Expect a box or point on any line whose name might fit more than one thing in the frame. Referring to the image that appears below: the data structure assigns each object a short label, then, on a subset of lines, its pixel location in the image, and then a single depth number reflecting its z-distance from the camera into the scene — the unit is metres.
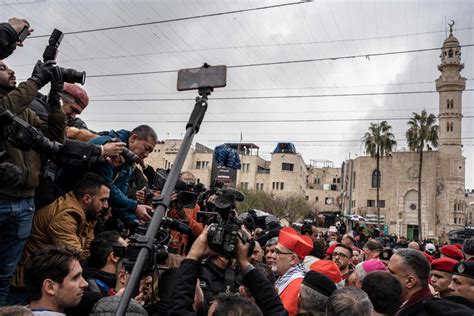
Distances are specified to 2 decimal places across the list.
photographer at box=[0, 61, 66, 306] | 3.15
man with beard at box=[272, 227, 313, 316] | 4.11
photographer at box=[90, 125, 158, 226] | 4.25
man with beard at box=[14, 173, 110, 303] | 3.55
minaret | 59.03
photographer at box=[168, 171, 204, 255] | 4.99
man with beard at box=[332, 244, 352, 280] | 6.28
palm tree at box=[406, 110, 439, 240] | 47.41
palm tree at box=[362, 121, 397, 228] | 50.53
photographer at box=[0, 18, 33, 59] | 3.41
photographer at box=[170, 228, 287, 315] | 2.59
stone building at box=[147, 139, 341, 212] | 71.19
